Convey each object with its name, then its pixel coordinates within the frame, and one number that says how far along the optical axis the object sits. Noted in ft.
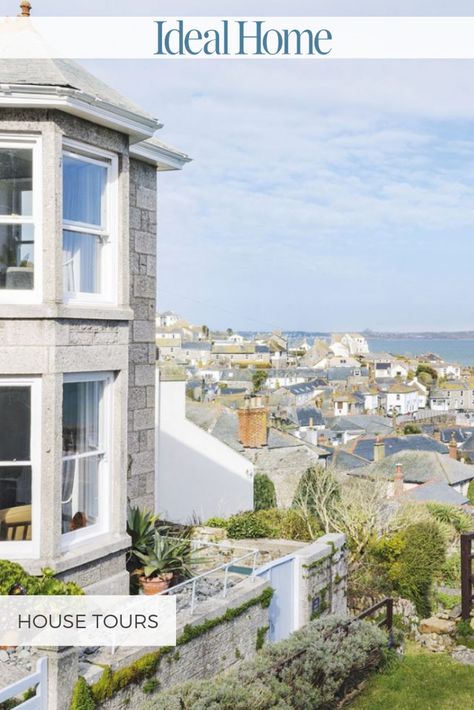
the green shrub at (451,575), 82.58
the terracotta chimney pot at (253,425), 101.35
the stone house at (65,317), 25.50
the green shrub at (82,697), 20.89
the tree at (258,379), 341.66
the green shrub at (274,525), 44.50
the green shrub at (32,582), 23.12
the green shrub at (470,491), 148.65
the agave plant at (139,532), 31.12
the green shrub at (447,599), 70.02
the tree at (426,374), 497.38
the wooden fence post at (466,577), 34.37
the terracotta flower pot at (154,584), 30.01
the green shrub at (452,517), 99.25
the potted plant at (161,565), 30.07
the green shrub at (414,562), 63.98
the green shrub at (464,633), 34.96
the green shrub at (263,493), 90.33
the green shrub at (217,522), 51.69
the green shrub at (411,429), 249.22
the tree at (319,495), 67.46
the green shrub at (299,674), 22.95
